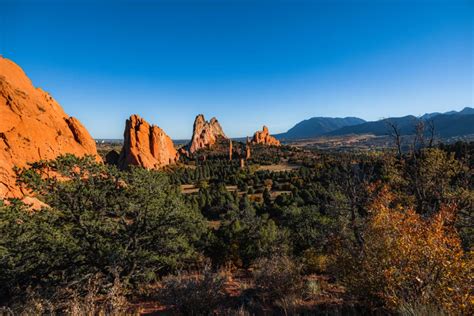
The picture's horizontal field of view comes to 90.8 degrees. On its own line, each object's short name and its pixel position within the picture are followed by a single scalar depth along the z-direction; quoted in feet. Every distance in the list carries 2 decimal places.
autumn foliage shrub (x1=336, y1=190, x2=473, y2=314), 15.75
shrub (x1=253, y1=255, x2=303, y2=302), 25.96
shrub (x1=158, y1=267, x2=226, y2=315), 22.67
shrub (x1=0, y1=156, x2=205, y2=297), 28.45
